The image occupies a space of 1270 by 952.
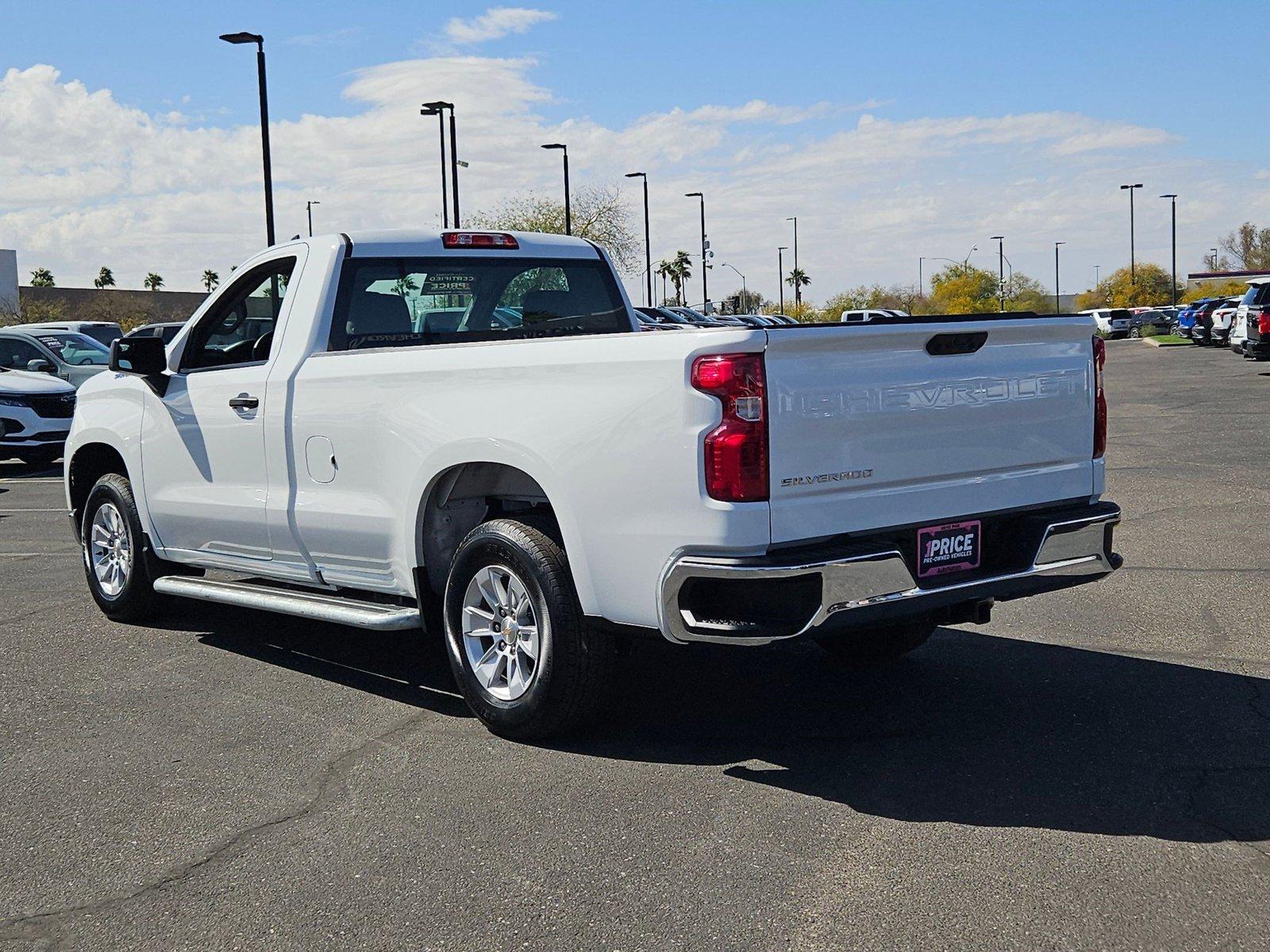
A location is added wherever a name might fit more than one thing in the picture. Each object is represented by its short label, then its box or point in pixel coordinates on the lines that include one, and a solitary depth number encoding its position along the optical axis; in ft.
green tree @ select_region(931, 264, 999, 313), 303.07
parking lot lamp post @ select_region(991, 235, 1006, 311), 324.19
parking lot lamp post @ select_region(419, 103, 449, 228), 126.69
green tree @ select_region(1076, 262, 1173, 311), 370.32
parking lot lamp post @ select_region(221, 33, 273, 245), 87.81
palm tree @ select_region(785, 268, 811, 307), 445.78
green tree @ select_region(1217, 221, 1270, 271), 430.61
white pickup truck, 14.69
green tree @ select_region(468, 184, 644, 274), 220.23
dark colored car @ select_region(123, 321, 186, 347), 68.24
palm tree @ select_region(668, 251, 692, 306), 407.03
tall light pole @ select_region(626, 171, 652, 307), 192.44
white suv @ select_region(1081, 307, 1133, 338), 228.84
